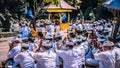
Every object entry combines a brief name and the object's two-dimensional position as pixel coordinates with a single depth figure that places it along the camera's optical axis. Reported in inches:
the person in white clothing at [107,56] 209.1
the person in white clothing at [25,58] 213.2
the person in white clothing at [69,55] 221.8
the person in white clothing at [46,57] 211.8
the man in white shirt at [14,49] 235.1
